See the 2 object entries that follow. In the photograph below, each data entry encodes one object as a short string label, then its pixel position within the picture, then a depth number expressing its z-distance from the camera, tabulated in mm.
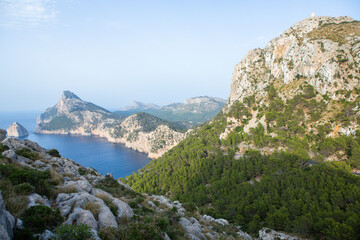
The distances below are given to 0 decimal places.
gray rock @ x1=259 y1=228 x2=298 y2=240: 21816
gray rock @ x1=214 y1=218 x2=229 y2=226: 20450
